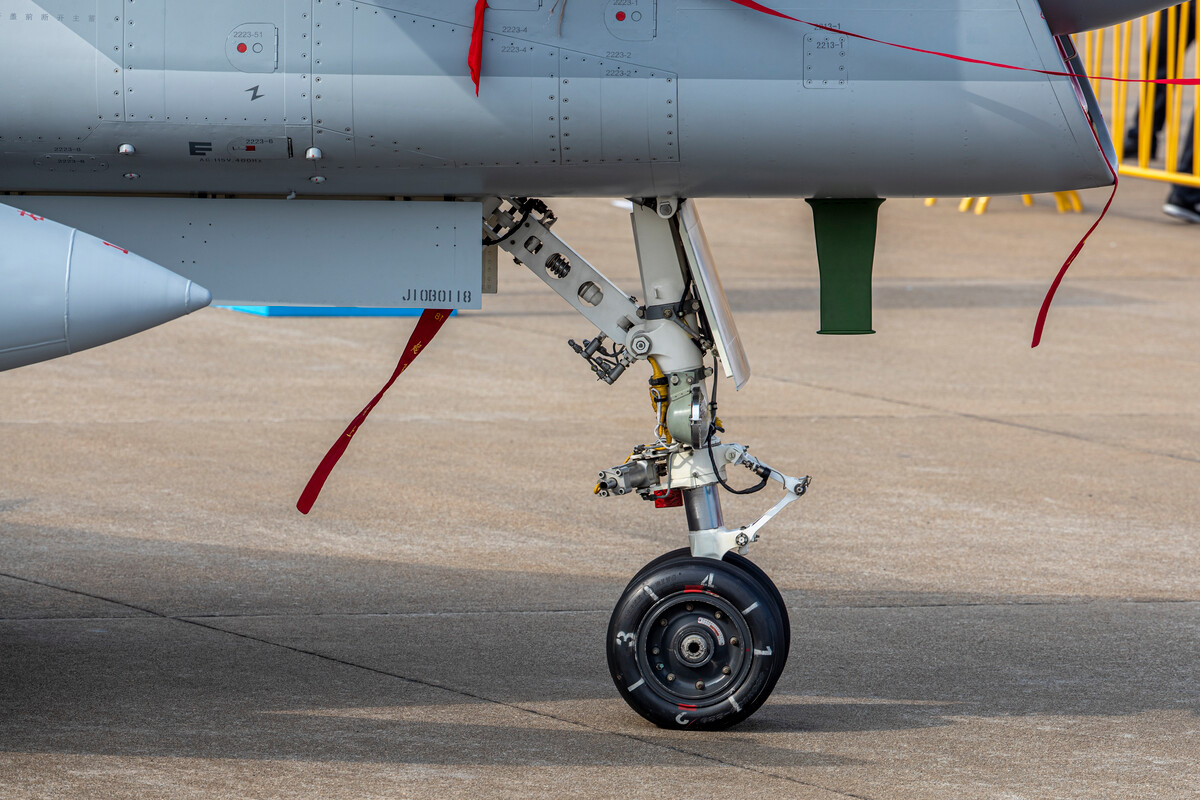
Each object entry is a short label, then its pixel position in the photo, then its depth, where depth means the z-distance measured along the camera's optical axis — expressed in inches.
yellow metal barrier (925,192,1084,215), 1712.6
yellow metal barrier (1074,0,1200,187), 1470.2
